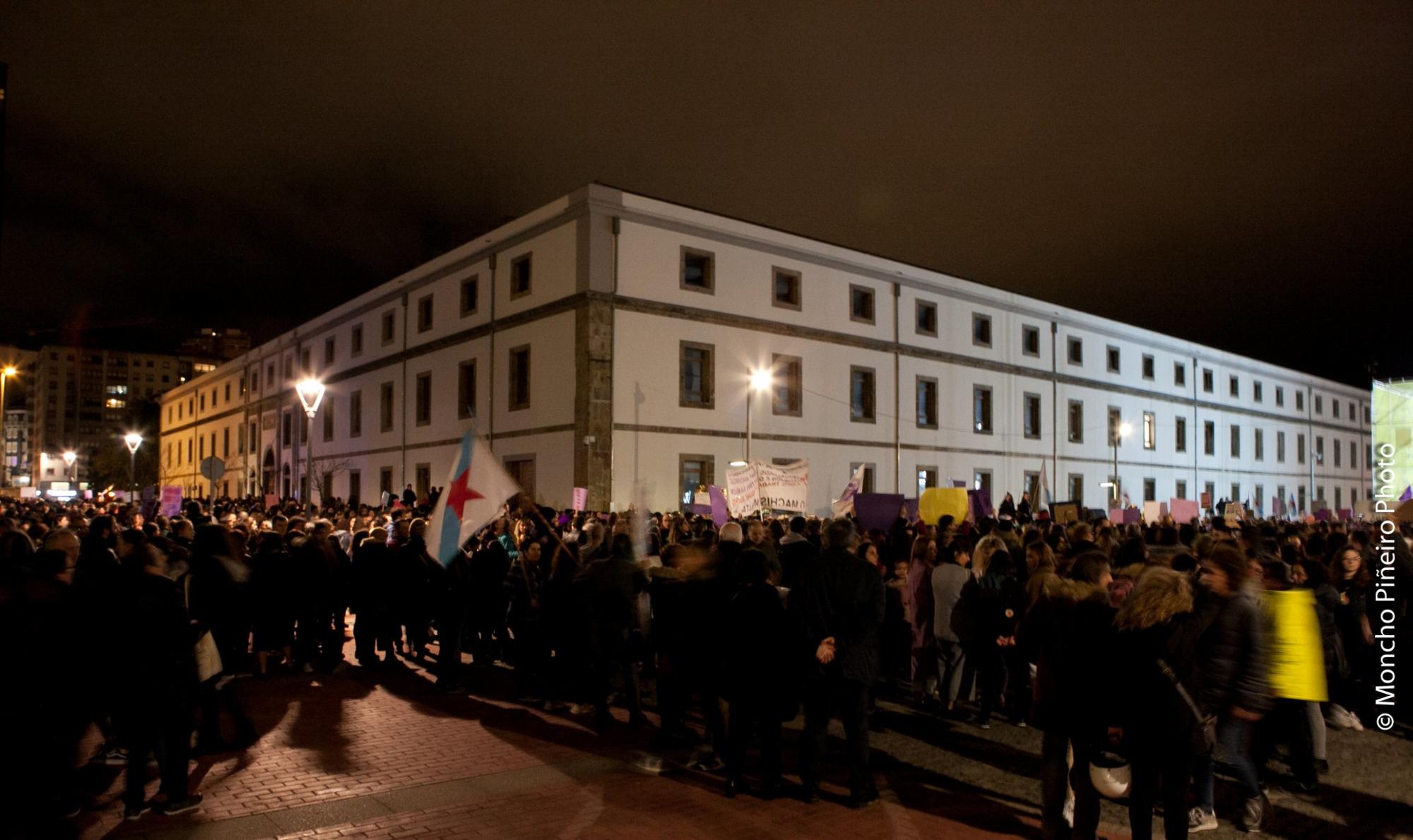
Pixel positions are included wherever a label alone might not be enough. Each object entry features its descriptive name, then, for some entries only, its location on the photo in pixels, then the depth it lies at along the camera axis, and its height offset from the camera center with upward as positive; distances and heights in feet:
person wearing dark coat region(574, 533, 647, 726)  29.19 -4.34
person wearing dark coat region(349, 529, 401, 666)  38.27 -4.79
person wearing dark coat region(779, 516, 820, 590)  34.99 -2.89
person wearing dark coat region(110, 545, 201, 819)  20.27 -4.25
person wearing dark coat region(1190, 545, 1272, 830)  17.20 -3.02
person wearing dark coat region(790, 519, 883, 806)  22.21 -3.92
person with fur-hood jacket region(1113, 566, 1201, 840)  16.69 -3.80
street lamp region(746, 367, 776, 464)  112.78 +11.28
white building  102.68 +14.02
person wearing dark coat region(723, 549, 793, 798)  22.38 -4.40
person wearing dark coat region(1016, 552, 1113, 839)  17.57 -3.66
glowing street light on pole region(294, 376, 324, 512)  65.57 +5.64
